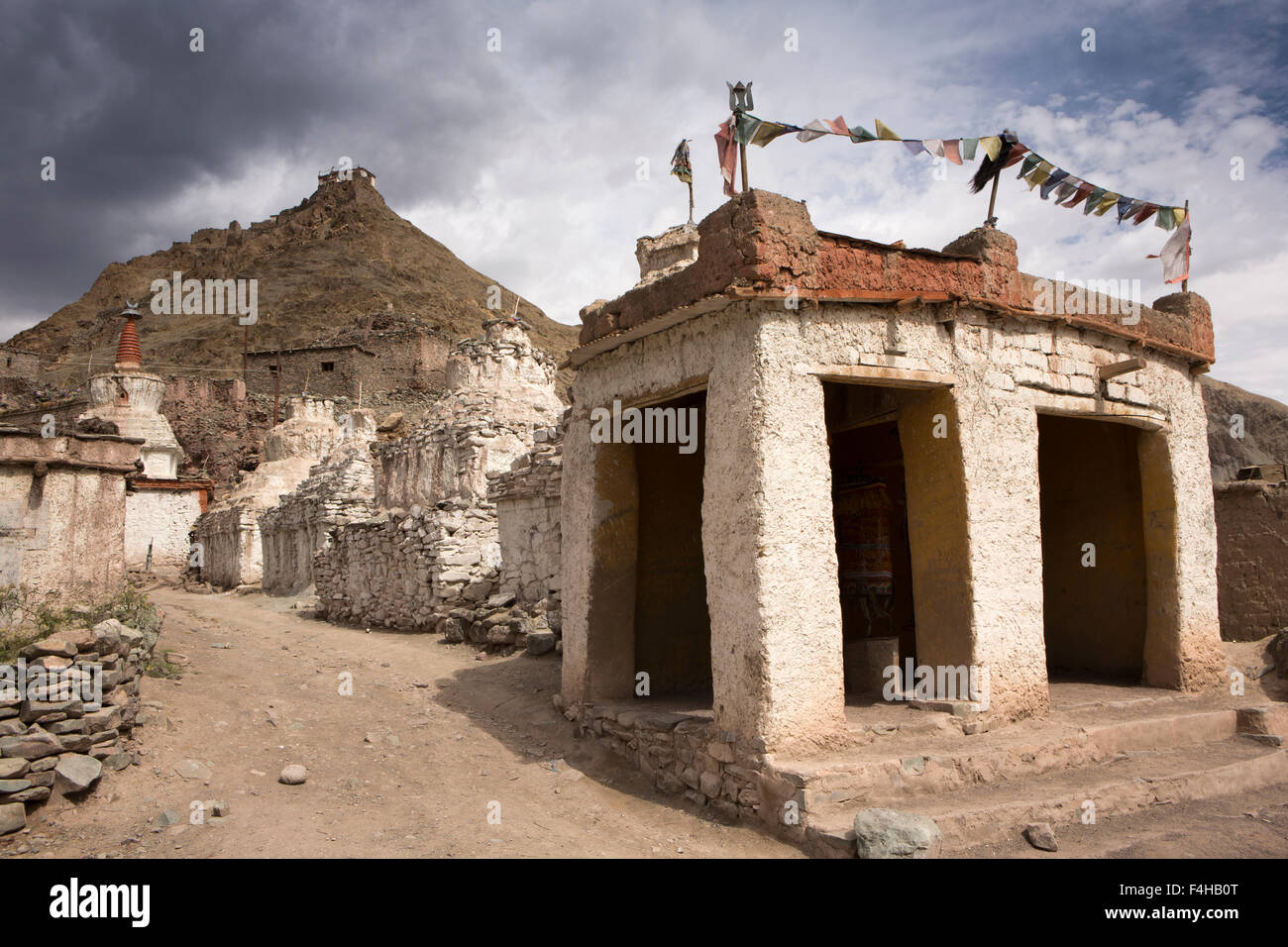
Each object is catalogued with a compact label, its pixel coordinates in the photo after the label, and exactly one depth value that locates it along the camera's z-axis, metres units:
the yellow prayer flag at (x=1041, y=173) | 7.41
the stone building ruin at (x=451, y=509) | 11.88
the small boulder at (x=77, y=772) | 5.14
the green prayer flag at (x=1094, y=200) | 7.63
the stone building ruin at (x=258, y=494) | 21.72
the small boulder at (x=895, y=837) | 4.23
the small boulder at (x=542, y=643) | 9.45
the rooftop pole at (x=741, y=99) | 6.20
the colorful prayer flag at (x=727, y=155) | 6.41
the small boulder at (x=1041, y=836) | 4.59
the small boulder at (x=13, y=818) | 4.77
